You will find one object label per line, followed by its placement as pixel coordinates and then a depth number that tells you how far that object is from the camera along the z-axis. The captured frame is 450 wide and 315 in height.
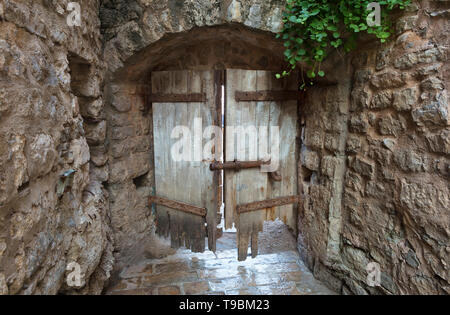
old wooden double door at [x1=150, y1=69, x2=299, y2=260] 2.34
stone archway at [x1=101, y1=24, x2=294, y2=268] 2.13
